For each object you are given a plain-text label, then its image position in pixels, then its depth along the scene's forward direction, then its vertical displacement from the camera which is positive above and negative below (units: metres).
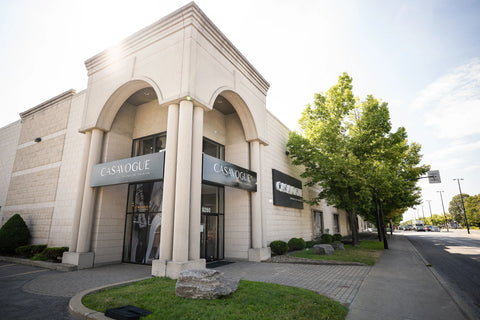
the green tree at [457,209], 74.61 +2.41
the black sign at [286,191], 16.02 +1.91
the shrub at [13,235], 13.07 -0.88
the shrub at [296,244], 15.81 -1.75
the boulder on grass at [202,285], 5.46 -1.56
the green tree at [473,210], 57.16 +1.56
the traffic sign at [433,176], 18.38 +3.08
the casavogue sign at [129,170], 9.71 +2.05
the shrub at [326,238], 19.61 -1.72
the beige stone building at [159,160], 9.54 +3.06
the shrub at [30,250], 12.61 -1.62
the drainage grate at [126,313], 4.29 -1.74
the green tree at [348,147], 16.59 +5.15
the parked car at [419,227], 62.19 -2.78
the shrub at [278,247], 13.70 -1.68
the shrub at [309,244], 18.11 -2.03
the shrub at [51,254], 11.44 -1.67
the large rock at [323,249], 13.51 -1.83
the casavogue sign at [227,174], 10.21 +2.03
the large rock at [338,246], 16.05 -1.93
